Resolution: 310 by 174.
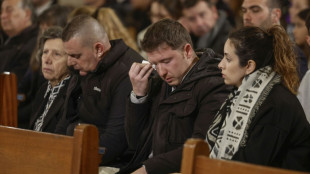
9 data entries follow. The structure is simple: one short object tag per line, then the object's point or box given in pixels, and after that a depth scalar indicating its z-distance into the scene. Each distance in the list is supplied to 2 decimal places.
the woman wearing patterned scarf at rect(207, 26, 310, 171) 5.24
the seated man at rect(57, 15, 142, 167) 7.14
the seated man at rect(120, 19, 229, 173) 6.09
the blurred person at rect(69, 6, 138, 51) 9.54
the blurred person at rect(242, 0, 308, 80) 8.44
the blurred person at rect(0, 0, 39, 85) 10.76
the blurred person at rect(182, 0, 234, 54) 10.58
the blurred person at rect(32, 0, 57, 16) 14.34
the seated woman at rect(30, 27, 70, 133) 7.87
